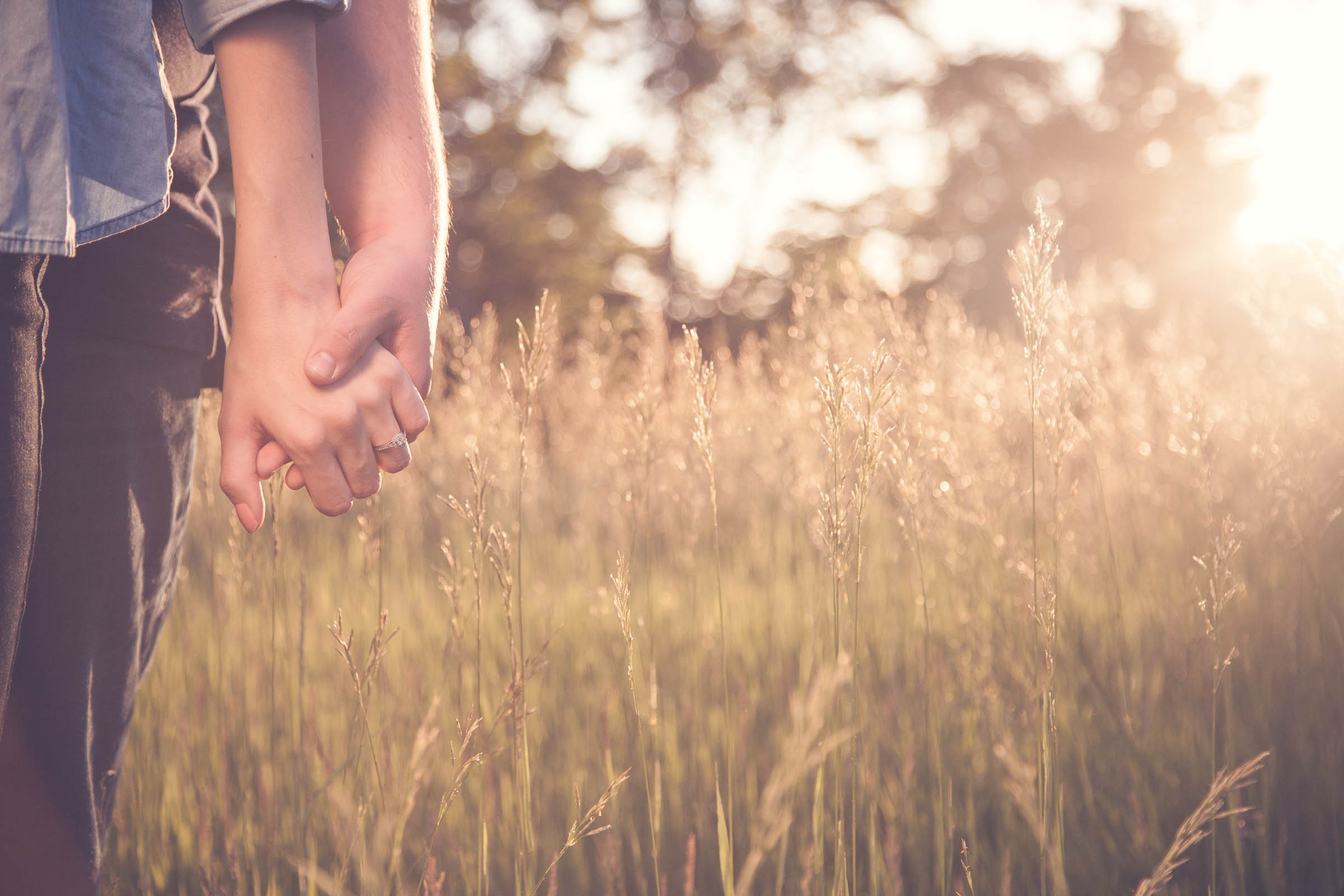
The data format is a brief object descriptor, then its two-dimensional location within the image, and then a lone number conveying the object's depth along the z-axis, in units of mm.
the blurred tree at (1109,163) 24969
